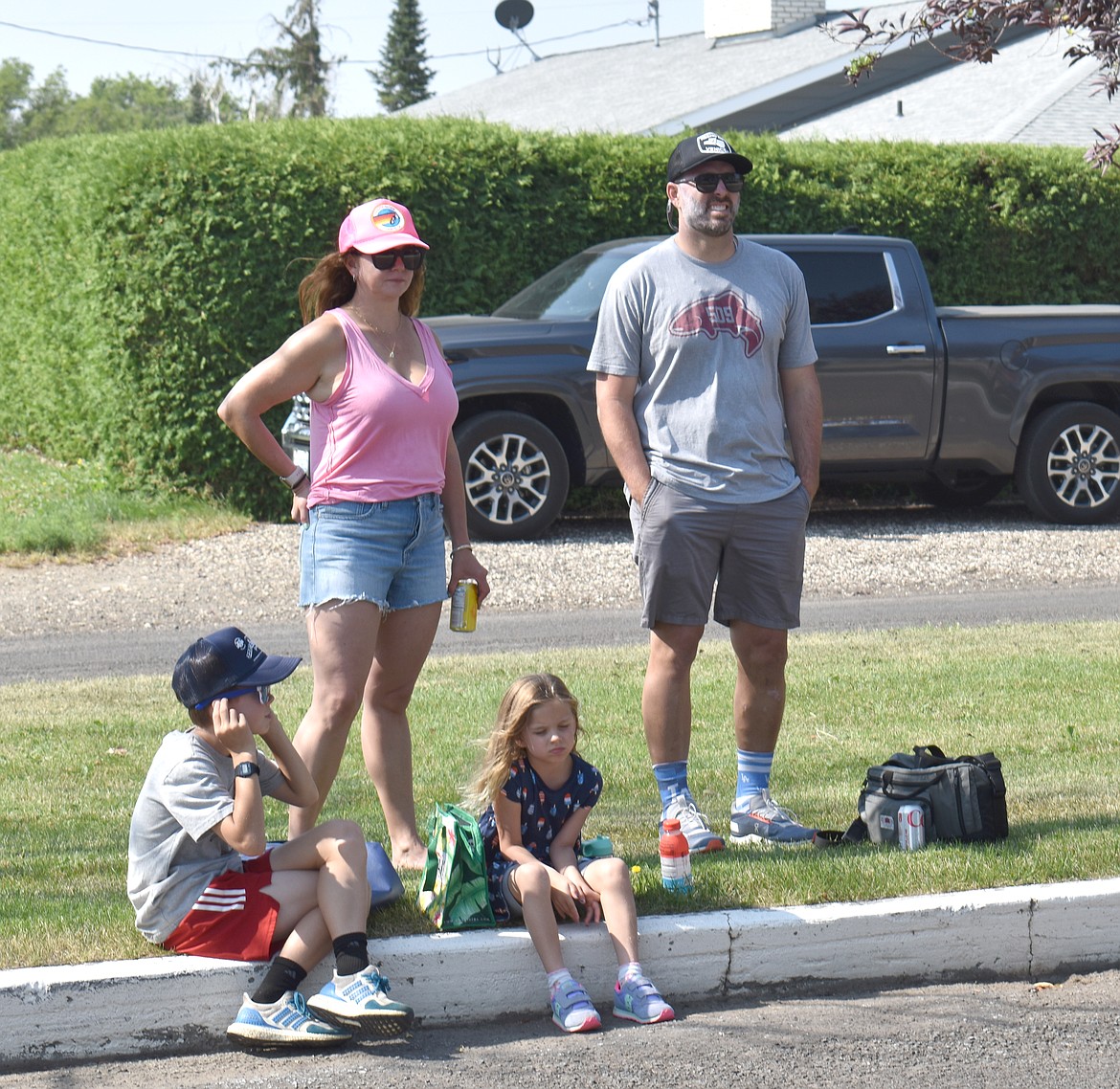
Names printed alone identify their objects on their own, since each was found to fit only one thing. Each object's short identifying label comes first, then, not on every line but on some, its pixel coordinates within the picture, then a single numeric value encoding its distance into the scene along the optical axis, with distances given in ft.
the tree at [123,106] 575.38
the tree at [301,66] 340.80
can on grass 32.12
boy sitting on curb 25.73
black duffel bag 32.07
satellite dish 272.31
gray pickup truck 76.48
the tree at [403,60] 532.73
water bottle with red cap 28.76
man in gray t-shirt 32.78
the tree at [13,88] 588.91
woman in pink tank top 29.89
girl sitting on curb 27.14
